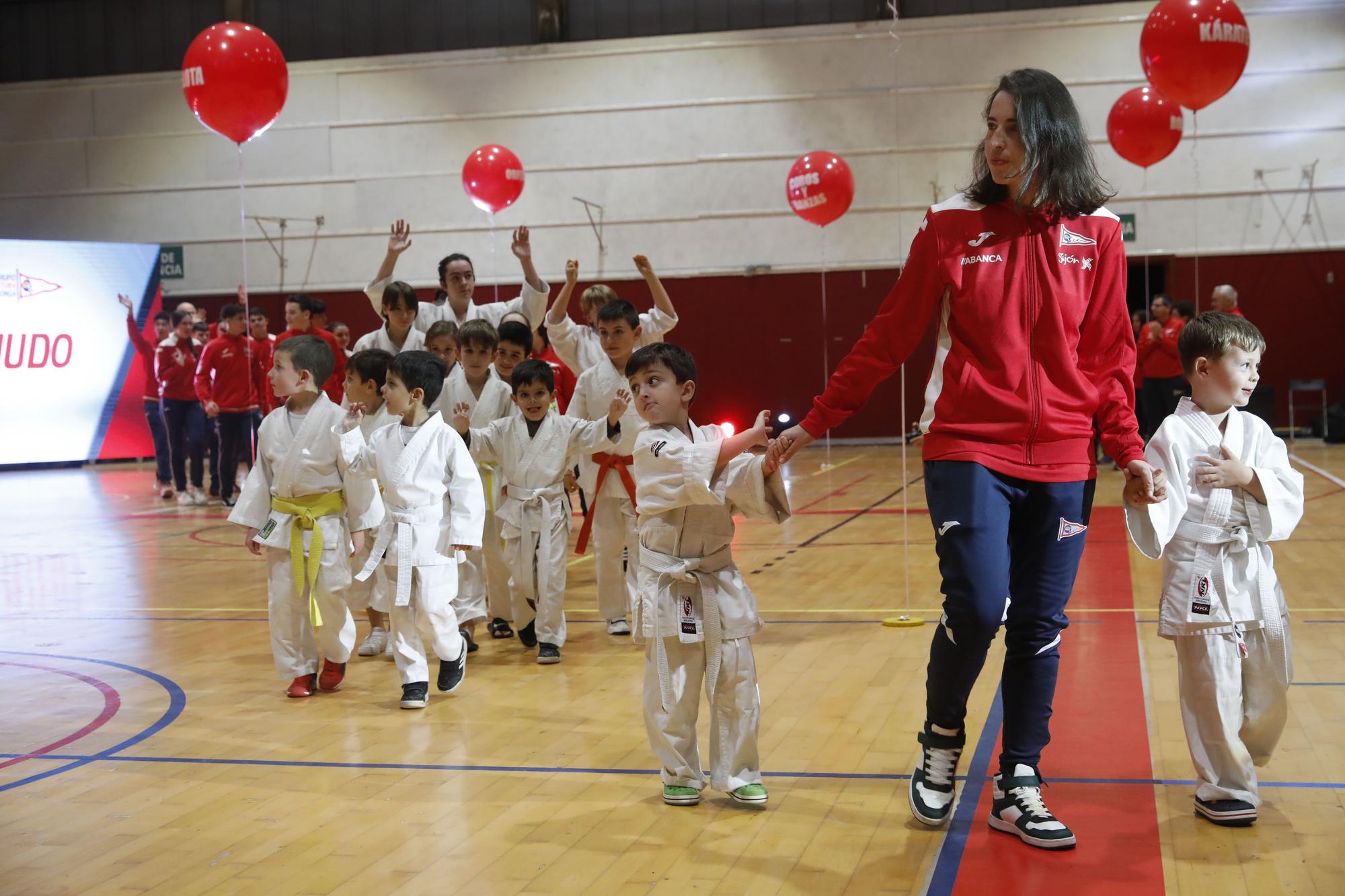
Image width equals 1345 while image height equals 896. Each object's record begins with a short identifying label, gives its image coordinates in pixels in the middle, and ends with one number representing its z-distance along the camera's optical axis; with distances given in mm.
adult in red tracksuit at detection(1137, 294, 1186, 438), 11398
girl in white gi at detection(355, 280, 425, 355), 5727
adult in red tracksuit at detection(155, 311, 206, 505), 11531
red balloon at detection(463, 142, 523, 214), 10922
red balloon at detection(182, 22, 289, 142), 7402
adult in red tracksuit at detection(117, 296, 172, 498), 12172
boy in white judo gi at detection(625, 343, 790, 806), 3129
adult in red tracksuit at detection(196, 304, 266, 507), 10641
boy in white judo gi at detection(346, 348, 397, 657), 4785
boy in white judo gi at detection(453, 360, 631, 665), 5000
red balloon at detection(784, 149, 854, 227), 12562
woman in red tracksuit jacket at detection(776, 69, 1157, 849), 2670
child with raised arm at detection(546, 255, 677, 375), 5984
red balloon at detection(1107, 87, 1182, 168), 10562
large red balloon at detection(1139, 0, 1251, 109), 8031
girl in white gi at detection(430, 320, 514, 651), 5312
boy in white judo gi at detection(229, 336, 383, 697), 4500
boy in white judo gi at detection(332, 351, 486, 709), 4309
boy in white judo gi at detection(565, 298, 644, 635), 5277
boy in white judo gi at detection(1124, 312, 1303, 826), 2895
